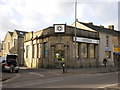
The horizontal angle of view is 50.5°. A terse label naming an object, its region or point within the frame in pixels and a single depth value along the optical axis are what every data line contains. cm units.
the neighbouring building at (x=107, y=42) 2569
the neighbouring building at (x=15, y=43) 3296
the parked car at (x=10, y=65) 1718
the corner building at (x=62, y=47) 2151
